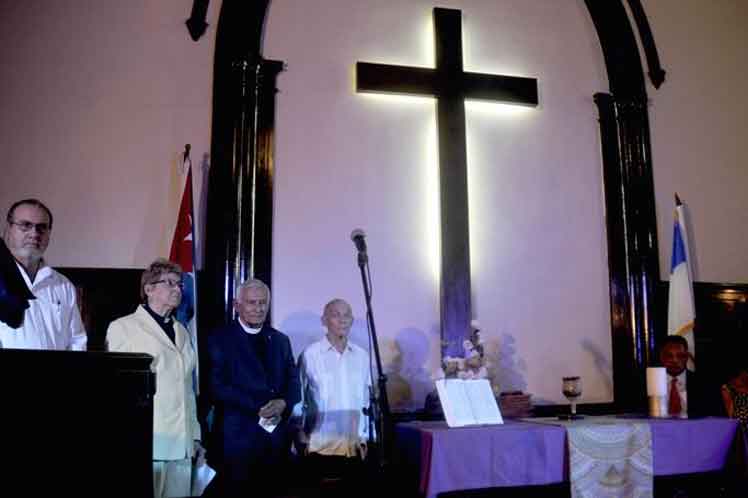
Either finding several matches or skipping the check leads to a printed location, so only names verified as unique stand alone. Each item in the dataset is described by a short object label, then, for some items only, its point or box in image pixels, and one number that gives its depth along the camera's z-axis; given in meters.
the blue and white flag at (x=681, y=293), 5.29
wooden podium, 1.76
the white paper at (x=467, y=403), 3.54
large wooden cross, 5.06
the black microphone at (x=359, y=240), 3.64
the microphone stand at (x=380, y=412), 3.41
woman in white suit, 3.30
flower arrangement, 3.98
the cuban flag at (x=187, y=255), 4.28
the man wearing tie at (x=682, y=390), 4.02
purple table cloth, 3.25
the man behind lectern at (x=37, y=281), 2.94
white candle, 3.90
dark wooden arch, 4.71
